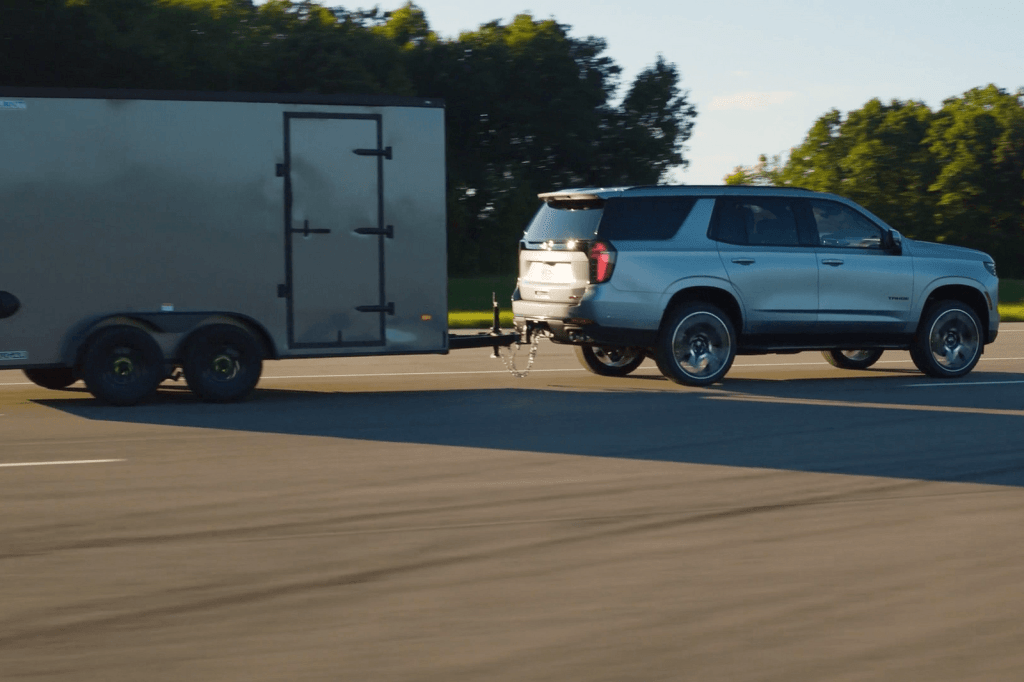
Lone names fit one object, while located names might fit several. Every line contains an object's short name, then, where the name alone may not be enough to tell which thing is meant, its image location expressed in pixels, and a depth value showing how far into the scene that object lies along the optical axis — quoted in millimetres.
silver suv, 13852
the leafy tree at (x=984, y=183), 84312
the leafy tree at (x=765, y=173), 92062
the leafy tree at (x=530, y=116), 61125
